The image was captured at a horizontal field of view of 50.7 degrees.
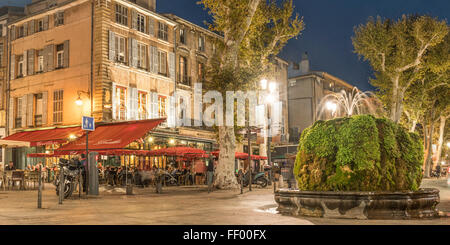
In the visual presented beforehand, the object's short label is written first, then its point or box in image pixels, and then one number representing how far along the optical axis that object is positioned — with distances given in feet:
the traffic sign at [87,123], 48.80
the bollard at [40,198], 35.01
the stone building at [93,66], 84.84
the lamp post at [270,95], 73.41
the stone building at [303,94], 161.58
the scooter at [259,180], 79.00
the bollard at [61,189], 38.33
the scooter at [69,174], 45.44
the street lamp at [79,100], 82.53
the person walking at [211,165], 73.69
